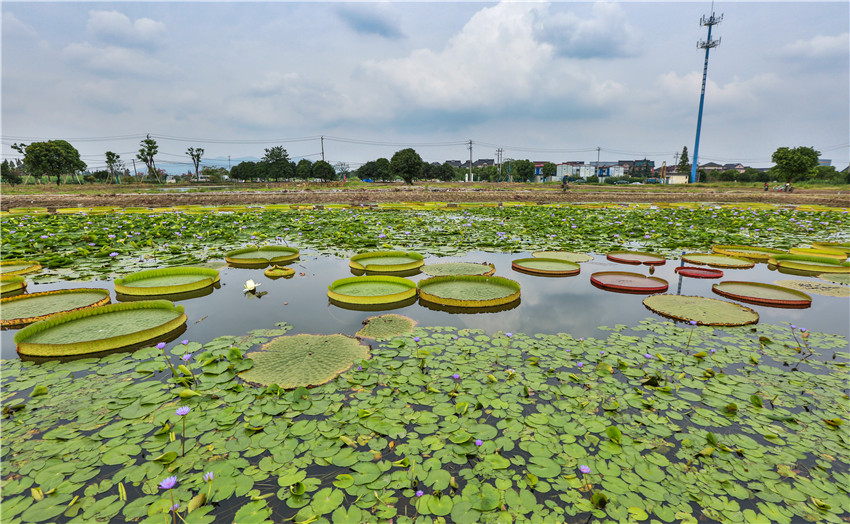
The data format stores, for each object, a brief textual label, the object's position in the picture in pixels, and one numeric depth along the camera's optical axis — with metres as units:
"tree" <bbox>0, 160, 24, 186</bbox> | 60.44
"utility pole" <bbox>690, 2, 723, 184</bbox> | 58.47
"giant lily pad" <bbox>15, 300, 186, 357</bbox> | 3.67
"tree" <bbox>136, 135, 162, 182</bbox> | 57.88
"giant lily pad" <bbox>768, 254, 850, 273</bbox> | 7.12
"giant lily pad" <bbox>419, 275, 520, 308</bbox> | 5.34
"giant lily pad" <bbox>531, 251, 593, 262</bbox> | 8.40
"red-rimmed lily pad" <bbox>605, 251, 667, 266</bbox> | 7.85
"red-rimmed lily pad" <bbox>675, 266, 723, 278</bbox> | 6.80
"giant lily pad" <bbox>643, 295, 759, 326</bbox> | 4.68
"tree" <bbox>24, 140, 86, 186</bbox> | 49.50
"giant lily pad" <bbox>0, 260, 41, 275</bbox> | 6.40
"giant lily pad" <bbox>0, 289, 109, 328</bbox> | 4.53
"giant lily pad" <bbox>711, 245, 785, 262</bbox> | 8.28
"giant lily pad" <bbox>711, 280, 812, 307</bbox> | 5.33
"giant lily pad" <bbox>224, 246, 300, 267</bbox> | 7.53
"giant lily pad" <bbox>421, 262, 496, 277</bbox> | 7.08
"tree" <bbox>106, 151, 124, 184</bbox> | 64.00
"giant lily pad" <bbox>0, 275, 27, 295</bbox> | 5.39
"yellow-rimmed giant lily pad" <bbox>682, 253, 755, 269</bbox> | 7.69
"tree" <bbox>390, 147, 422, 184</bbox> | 47.88
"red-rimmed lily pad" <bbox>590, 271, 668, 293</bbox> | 6.08
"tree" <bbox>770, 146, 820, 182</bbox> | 45.09
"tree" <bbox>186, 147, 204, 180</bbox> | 69.24
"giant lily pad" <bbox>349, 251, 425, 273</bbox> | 7.19
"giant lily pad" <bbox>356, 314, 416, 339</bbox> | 4.41
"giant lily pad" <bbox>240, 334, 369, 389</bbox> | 3.36
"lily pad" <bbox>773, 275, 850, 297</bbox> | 5.86
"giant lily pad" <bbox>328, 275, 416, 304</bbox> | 5.39
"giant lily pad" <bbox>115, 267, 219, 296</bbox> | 5.64
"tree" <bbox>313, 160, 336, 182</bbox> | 69.88
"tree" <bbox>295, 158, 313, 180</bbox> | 77.45
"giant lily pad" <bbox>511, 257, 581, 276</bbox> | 7.12
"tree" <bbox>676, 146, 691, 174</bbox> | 100.41
